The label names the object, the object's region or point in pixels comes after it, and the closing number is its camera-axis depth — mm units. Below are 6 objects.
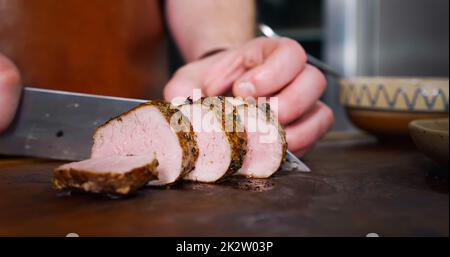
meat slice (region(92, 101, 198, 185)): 366
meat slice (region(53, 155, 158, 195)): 333
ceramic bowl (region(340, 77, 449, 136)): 500
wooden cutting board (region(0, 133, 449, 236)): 295
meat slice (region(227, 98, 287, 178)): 388
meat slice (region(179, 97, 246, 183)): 375
